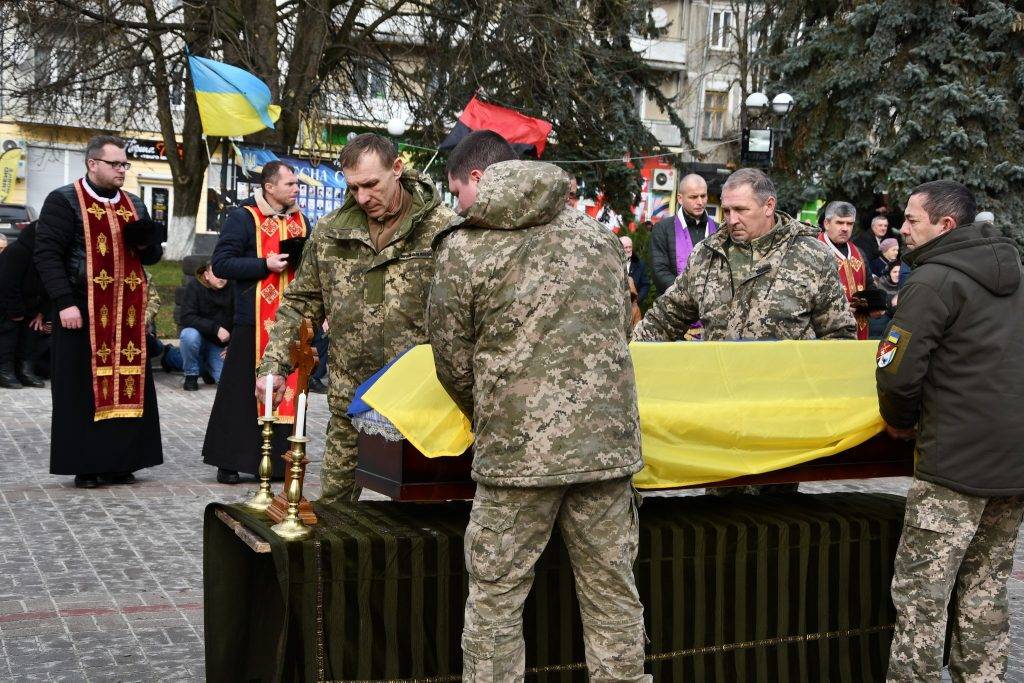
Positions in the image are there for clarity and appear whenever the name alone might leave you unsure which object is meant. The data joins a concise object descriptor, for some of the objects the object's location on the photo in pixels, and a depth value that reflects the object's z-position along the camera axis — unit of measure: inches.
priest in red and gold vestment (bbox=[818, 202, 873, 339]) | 357.7
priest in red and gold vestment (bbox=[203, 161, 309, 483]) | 306.8
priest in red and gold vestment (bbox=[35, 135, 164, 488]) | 307.7
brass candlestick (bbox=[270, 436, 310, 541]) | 155.8
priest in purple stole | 380.8
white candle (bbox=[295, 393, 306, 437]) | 162.1
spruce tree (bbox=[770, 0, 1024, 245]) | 856.3
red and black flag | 649.0
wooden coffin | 162.2
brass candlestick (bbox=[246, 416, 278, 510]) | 170.1
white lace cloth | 163.6
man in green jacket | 165.8
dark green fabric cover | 155.3
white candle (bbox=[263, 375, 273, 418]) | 168.6
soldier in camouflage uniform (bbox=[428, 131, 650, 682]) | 136.9
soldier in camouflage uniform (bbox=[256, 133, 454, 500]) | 190.4
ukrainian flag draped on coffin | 164.1
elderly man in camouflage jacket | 220.2
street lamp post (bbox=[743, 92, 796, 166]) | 894.4
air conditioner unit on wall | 1059.9
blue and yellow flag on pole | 625.0
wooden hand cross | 180.4
